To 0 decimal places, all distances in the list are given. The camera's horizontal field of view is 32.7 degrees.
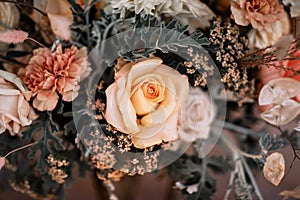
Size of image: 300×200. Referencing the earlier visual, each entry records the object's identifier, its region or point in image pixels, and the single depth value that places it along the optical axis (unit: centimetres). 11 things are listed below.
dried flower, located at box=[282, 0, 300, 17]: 65
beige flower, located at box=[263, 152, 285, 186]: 64
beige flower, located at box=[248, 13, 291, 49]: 70
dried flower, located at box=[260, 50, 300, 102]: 66
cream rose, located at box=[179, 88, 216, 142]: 73
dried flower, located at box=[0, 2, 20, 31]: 68
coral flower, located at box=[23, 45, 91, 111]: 64
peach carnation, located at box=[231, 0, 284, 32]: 66
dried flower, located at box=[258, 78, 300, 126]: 66
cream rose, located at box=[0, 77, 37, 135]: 64
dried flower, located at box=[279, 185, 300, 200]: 69
